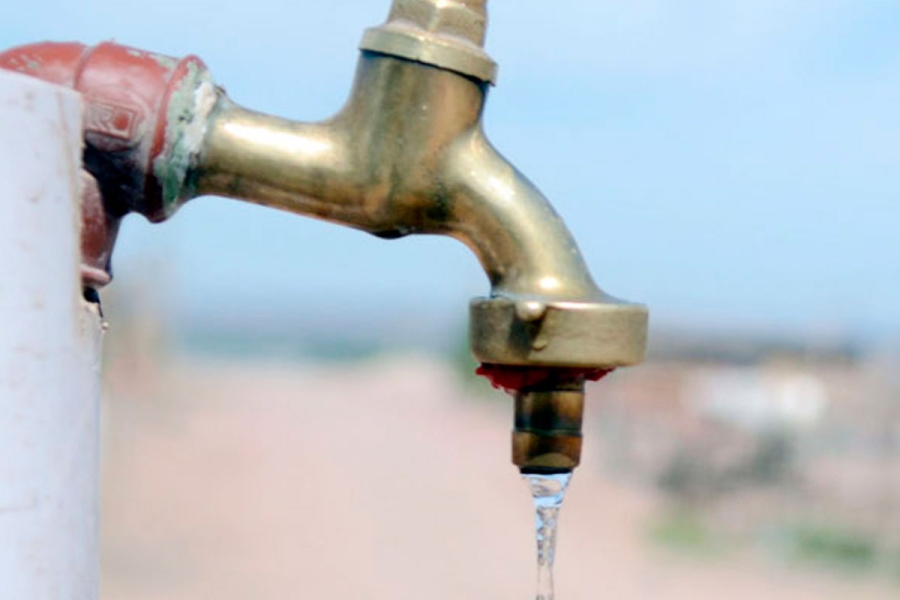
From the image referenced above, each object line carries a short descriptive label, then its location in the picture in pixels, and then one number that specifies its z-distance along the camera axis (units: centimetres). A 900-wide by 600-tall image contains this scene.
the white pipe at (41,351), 56
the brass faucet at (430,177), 59
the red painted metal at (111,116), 58
